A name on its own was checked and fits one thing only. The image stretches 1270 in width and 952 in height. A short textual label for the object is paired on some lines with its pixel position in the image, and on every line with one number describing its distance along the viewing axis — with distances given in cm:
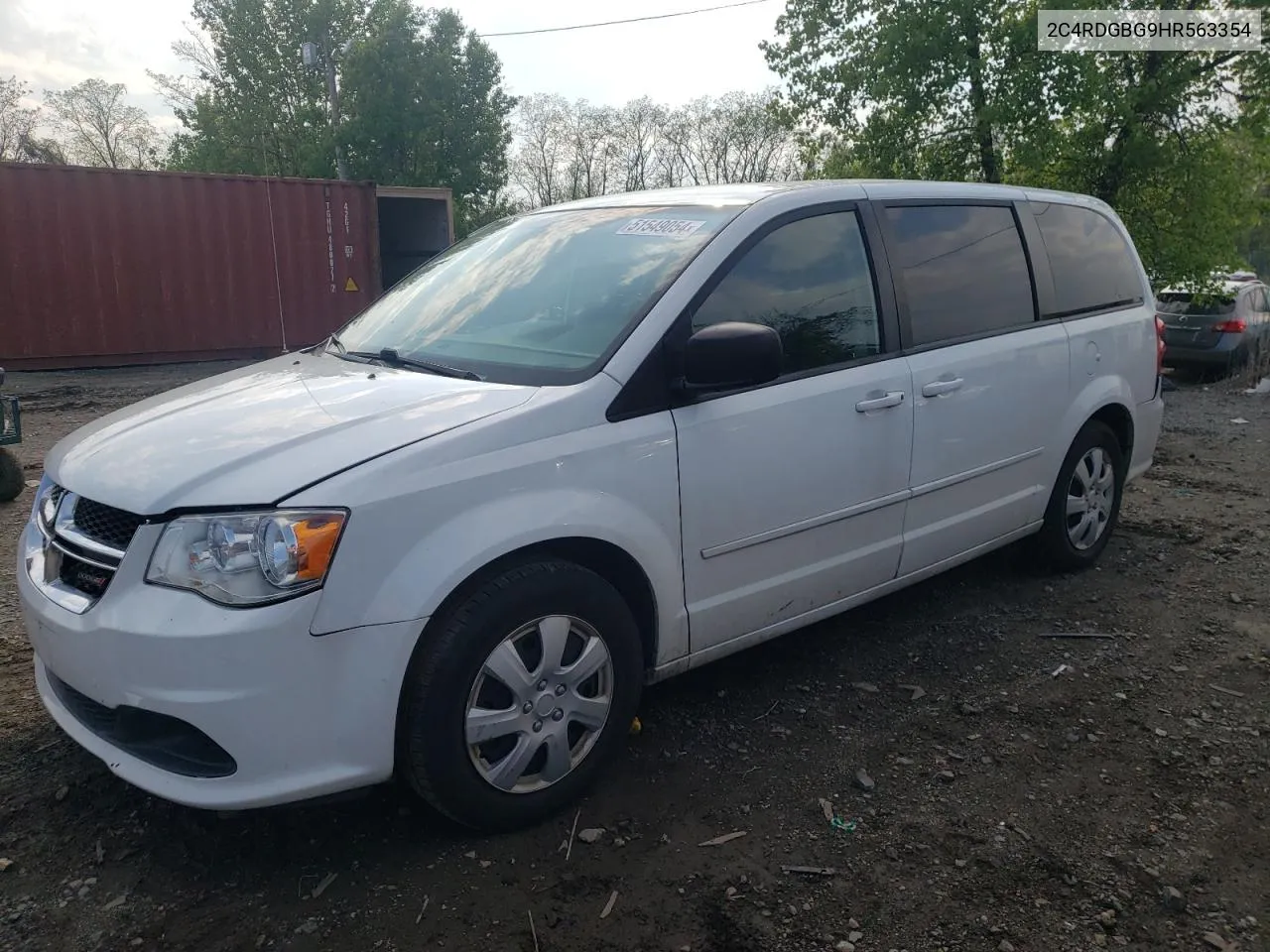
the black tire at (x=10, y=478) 588
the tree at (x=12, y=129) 3841
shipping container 1220
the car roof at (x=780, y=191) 337
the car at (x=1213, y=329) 1242
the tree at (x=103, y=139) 4341
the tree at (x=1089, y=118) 1159
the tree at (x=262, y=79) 3181
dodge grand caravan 221
